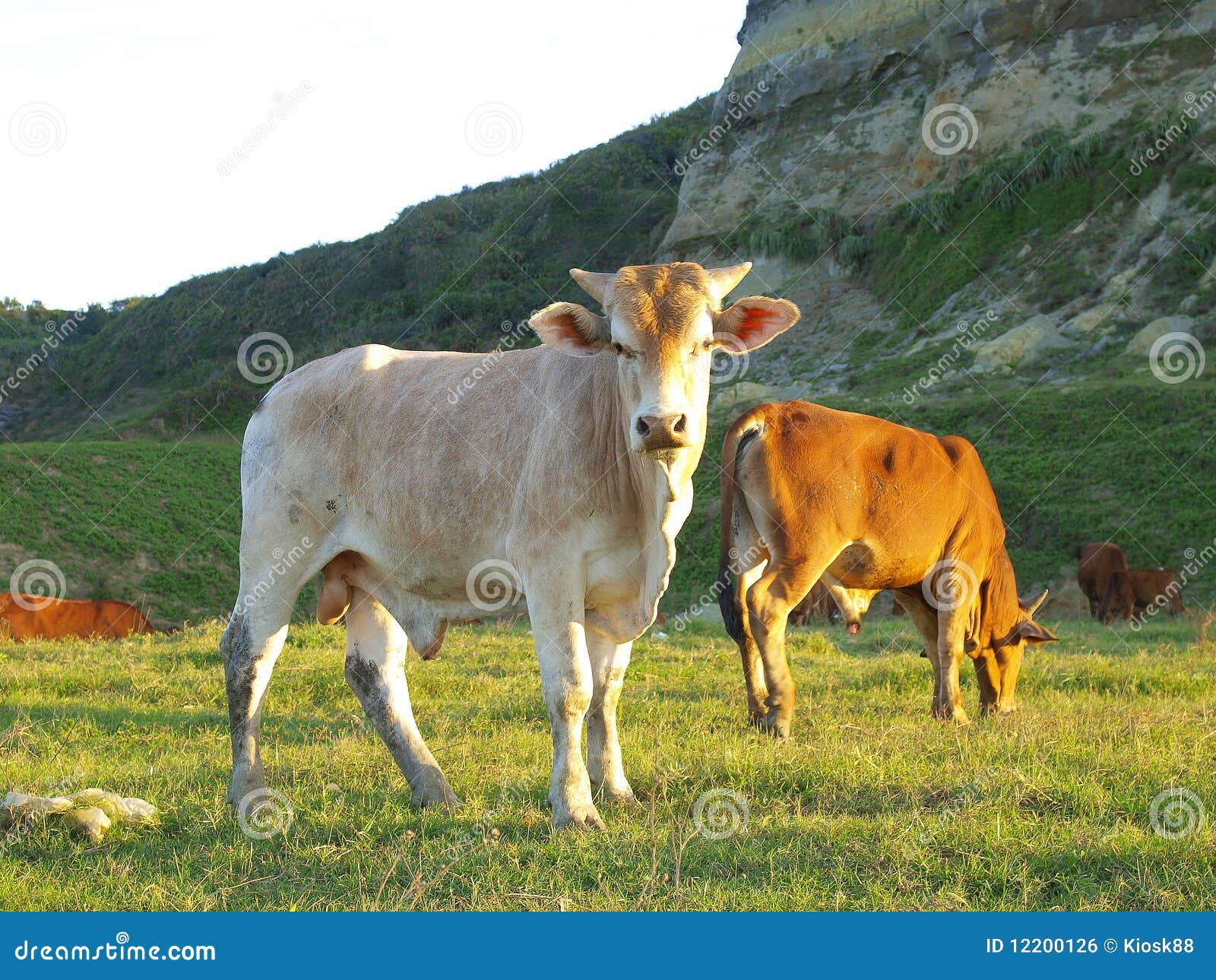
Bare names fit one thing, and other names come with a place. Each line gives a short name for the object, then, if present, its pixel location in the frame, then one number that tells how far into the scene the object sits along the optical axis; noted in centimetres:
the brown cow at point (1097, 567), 1781
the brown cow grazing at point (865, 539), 845
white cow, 551
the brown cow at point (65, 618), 1401
